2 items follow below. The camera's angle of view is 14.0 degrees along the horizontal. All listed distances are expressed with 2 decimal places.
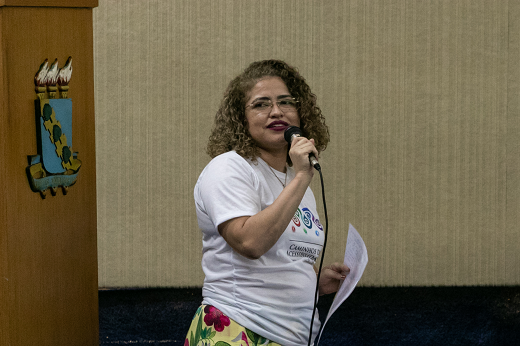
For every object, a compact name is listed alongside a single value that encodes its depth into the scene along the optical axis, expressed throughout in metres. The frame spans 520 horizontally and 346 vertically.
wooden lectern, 5.04
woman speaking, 5.00
